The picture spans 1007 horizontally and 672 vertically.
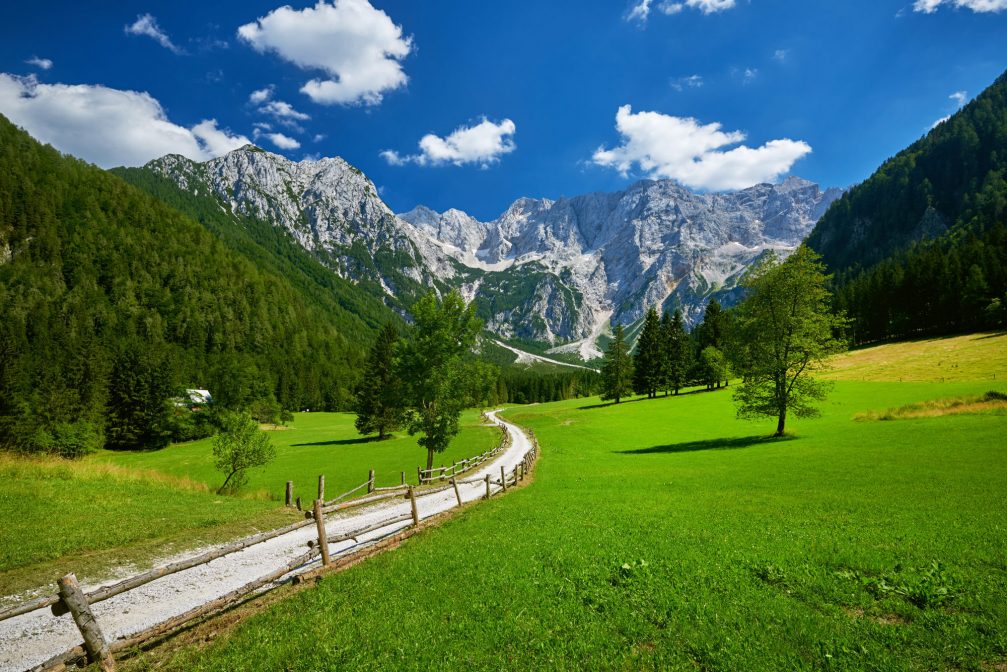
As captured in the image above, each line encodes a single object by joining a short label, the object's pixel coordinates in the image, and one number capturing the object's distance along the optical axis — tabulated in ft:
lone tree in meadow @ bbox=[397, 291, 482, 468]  123.13
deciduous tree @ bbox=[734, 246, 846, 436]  128.88
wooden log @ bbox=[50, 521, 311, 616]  27.34
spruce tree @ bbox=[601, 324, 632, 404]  319.88
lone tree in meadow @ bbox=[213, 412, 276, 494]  111.24
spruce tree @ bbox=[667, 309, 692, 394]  326.24
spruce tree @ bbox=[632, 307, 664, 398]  326.85
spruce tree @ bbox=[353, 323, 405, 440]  235.61
